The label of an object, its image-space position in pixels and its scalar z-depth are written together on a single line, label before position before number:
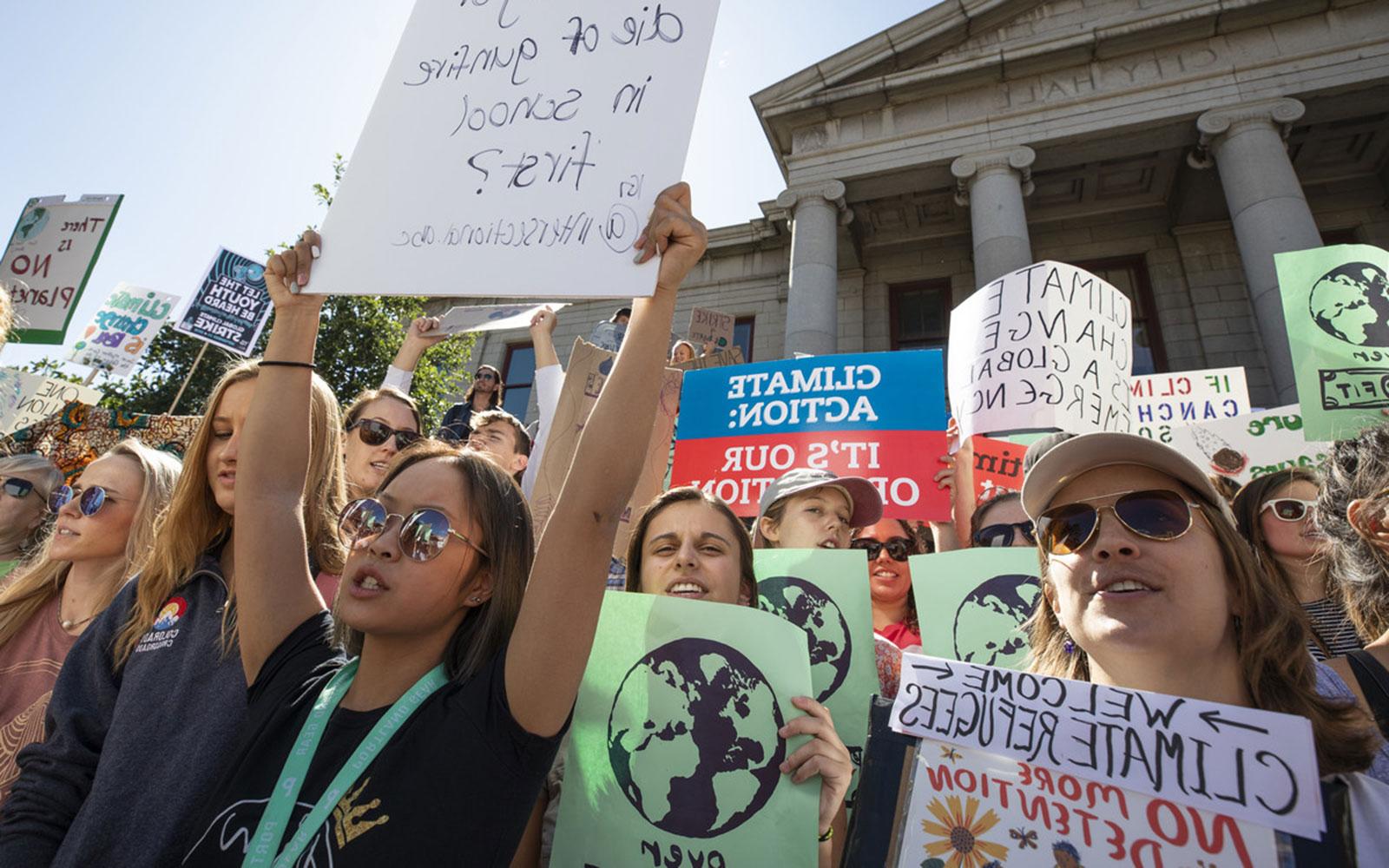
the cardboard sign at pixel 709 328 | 6.87
